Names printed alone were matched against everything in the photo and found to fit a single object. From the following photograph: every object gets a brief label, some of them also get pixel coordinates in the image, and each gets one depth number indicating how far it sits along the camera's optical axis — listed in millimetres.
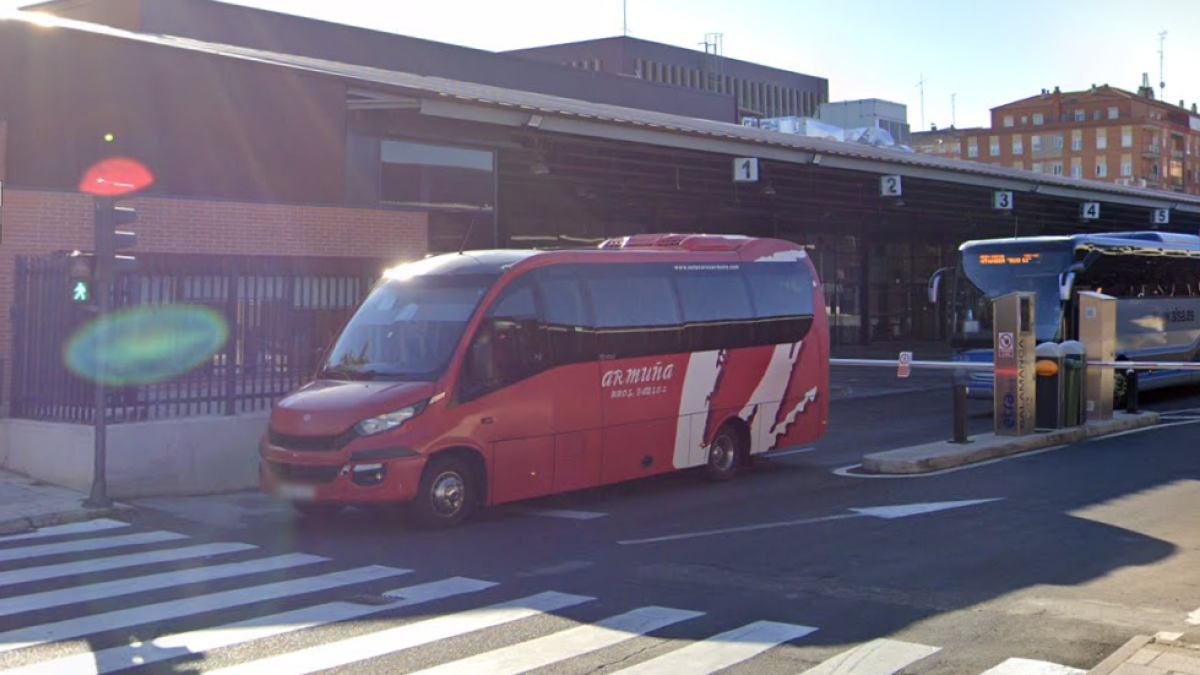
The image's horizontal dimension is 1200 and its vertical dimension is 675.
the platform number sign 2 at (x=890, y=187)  36625
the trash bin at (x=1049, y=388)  18797
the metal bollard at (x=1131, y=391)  21797
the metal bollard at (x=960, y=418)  17219
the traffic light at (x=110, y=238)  13422
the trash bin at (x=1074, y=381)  19094
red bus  12102
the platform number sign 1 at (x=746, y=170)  31281
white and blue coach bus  23922
